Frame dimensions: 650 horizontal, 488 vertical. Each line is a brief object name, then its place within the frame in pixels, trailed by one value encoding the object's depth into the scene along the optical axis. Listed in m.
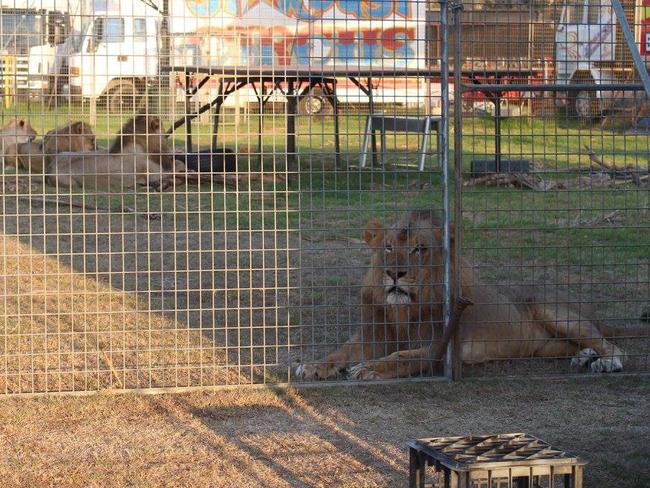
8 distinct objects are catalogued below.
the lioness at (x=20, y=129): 16.21
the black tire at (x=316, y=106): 16.12
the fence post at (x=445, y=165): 5.99
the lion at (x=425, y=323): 6.17
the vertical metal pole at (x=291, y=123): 11.43
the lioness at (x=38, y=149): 15.67
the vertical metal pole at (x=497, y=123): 6.59
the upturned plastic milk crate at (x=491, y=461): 3.52
